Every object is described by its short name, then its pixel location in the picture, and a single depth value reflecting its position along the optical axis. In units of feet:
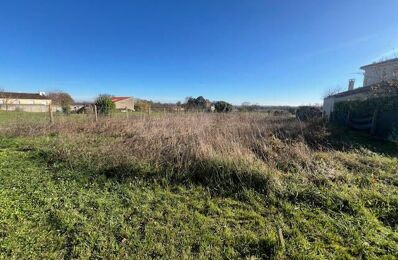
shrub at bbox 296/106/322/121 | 81.19
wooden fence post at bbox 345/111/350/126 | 42.73
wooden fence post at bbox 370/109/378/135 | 33.83
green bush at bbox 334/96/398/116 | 31.86
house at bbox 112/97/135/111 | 186.19
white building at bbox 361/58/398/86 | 41.25
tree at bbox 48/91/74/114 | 193.49
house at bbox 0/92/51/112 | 126.40
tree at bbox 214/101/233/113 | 85.07
